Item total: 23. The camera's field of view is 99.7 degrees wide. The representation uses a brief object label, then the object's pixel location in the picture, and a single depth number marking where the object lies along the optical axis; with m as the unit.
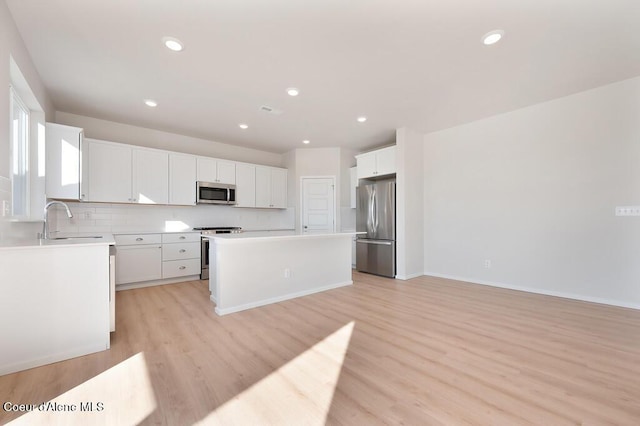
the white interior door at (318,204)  5.86
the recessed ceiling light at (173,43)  2.31
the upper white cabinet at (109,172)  3.90
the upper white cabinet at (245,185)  5.37
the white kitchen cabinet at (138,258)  3.99
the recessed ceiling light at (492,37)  2.22
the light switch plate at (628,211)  3.10
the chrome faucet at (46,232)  2.58
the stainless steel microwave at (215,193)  4.84
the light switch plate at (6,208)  1.95
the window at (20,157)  2.65
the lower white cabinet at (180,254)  4.37
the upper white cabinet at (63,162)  3.26
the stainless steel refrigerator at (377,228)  4.77
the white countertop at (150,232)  4.20
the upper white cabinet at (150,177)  4.25
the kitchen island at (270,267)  3.00
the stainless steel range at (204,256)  4.68
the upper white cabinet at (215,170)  4.89
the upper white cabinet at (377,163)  4.91
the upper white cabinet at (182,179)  4.58
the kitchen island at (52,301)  1.82
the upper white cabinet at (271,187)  5.68
